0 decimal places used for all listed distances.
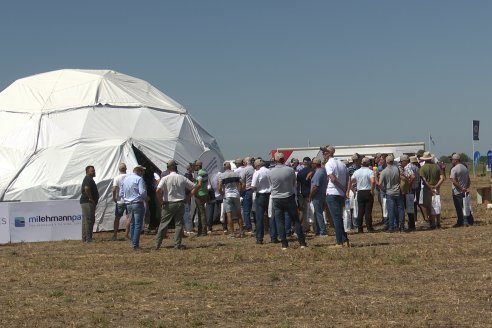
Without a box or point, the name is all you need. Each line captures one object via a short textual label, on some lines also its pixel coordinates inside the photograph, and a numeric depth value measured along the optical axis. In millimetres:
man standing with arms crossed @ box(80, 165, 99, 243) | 17703
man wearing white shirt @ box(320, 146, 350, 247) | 14125
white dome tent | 22516
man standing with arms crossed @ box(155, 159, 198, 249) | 15188
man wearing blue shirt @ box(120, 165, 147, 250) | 15719
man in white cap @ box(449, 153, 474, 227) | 18519
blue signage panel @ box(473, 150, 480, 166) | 50744
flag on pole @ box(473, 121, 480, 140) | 39031
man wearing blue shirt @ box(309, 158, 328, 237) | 15508
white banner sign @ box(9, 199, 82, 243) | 18656
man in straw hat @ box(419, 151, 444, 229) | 18484
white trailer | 43000
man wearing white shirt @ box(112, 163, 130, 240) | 18438
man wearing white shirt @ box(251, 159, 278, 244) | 15883
